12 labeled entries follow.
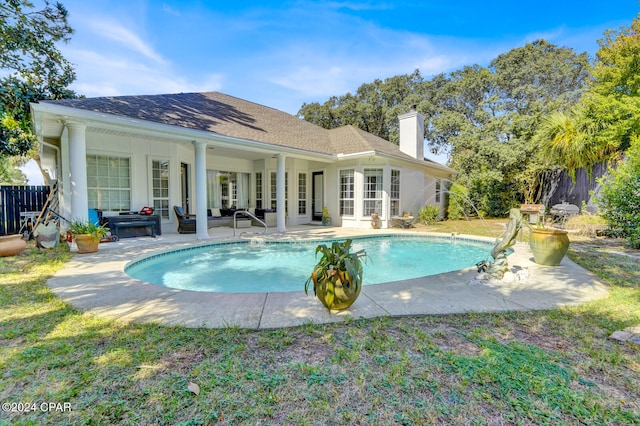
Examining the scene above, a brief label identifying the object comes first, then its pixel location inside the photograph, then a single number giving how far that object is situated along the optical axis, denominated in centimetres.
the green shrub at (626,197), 722
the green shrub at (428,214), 1410
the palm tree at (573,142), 1138
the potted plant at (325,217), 1322
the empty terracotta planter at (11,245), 602
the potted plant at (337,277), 319
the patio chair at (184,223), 985
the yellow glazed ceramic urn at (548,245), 539
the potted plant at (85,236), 634
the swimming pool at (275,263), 545
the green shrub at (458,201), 1638
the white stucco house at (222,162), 732
